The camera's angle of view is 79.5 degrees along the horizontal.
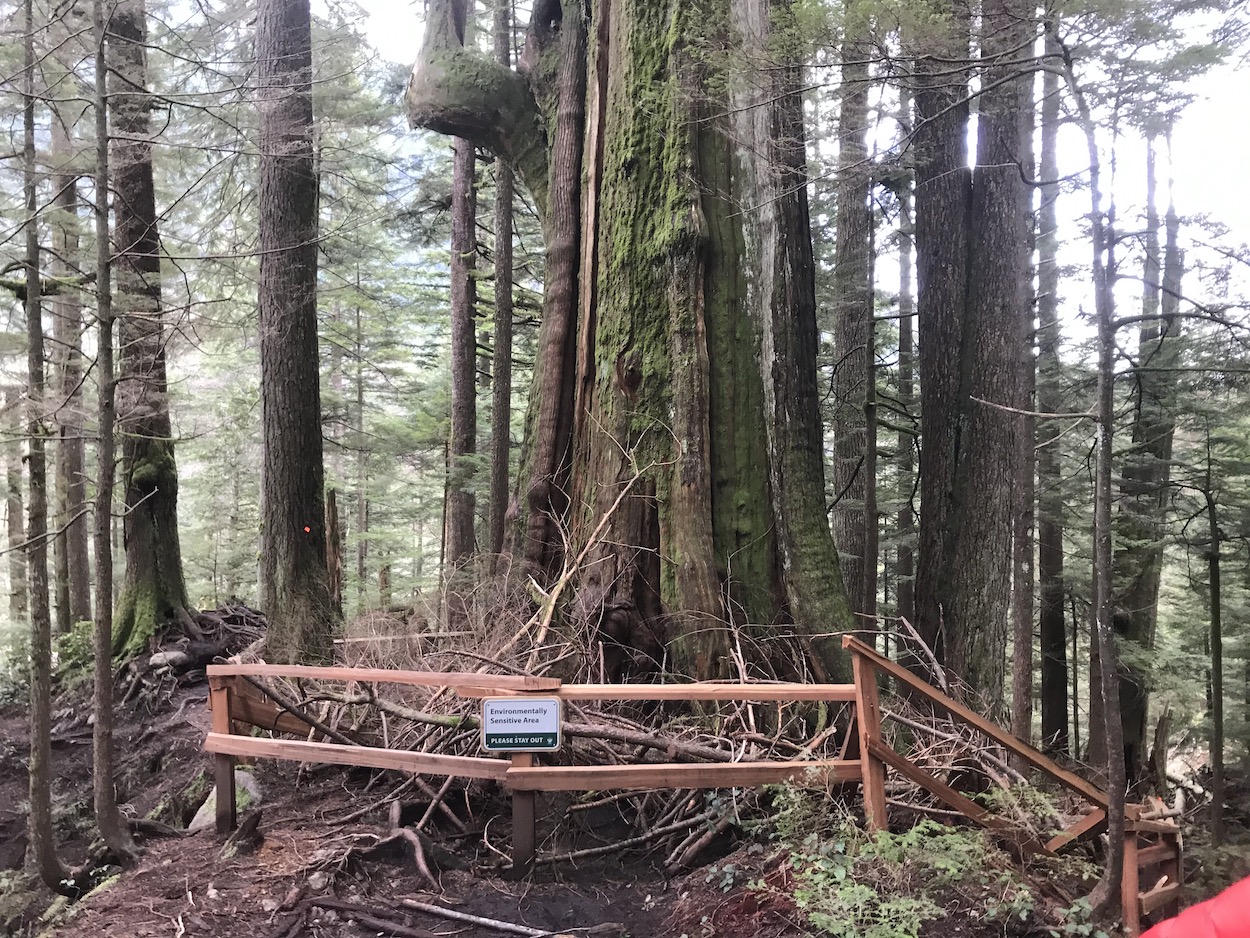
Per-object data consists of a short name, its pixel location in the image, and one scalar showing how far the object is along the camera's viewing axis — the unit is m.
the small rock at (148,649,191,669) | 9.66
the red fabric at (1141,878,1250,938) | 1.57
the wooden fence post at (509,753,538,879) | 3.95
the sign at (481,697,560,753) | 3.84
